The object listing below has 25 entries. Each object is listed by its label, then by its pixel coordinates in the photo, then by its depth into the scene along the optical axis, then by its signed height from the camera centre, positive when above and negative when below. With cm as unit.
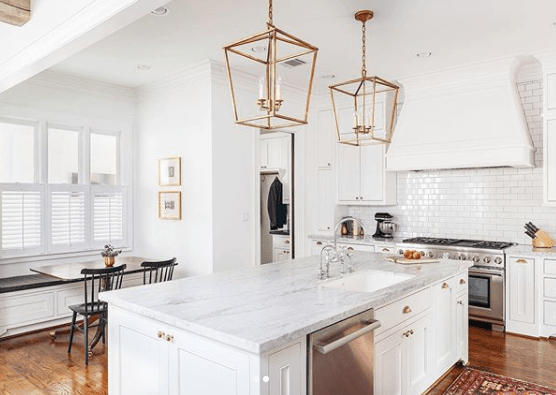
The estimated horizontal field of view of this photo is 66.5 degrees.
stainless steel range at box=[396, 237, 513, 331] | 459 -89
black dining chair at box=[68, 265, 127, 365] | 389 -108
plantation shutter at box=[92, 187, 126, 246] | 549 -25
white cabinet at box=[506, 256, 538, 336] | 443 -108
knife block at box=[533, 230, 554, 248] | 459 -50
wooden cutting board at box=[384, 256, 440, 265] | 349 -55
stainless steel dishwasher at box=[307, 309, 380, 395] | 195 -81
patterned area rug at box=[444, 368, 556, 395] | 318 -148
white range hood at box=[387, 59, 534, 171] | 462 +85
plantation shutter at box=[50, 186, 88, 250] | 509 -26
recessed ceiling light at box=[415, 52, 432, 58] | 449 +150
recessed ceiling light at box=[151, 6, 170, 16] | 337 +149
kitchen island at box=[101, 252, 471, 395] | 178 -67
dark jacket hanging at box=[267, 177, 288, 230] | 721 -21
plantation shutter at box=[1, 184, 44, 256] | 473 -26
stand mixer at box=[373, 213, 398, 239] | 584 -43
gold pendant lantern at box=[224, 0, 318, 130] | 441 +150
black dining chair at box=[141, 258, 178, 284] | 430 -74
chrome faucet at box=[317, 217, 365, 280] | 293 -47
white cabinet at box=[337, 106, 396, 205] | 584 +29
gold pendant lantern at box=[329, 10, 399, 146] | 552 +118
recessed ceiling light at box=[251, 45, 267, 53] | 424 +149
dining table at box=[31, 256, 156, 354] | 411 -78
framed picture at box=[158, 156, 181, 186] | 524 +31
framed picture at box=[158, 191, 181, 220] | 524 -12
